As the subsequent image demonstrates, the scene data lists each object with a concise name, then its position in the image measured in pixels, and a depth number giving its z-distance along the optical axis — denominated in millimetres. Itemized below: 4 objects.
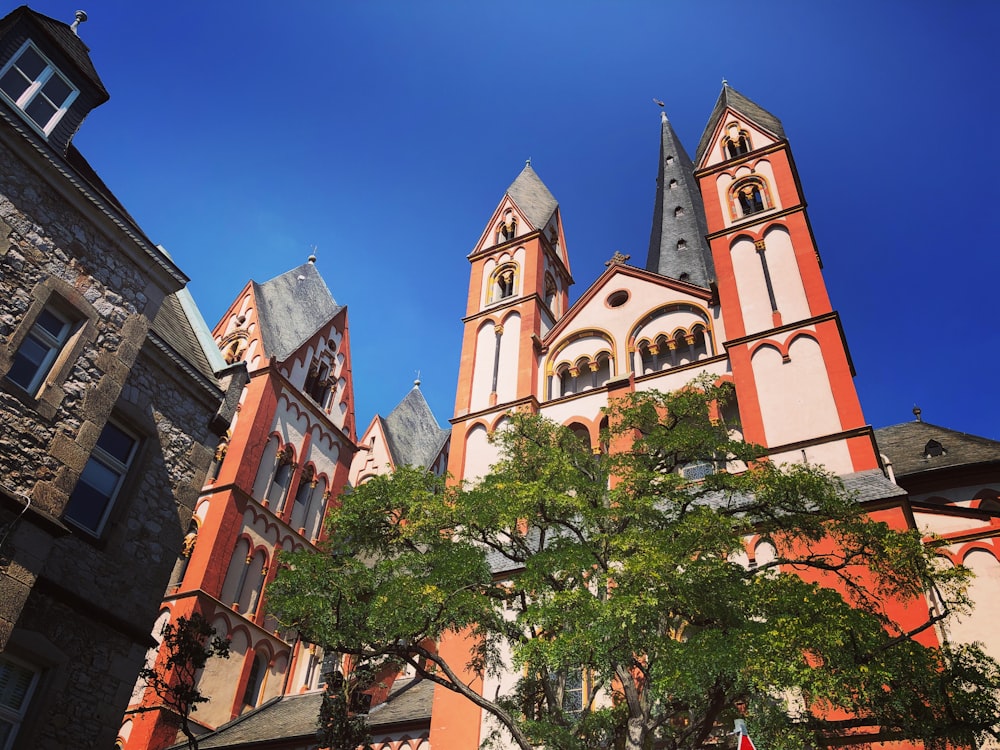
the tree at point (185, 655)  12578
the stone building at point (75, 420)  8906
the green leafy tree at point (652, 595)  9555
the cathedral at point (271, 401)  9492
